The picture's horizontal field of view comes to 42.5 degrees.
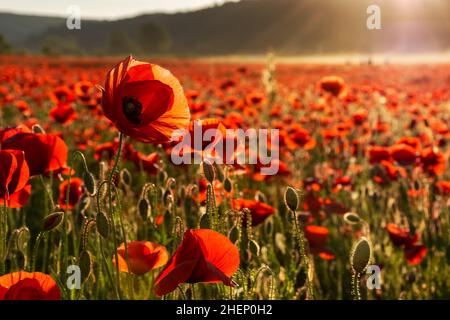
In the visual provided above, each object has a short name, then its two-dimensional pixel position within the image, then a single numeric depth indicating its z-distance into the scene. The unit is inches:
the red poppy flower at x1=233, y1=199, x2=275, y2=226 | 68.6
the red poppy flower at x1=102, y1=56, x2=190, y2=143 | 43.7
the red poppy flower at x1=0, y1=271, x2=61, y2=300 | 35.9
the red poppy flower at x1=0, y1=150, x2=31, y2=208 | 46.1
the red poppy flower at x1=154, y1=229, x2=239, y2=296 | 35.4
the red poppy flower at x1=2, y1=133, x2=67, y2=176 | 54.0
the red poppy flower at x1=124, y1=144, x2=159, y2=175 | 85.1
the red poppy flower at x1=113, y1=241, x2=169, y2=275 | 53.6
